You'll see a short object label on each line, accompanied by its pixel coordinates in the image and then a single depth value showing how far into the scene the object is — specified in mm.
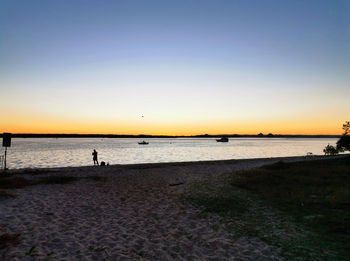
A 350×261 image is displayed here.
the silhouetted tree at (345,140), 37891
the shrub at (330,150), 54344
